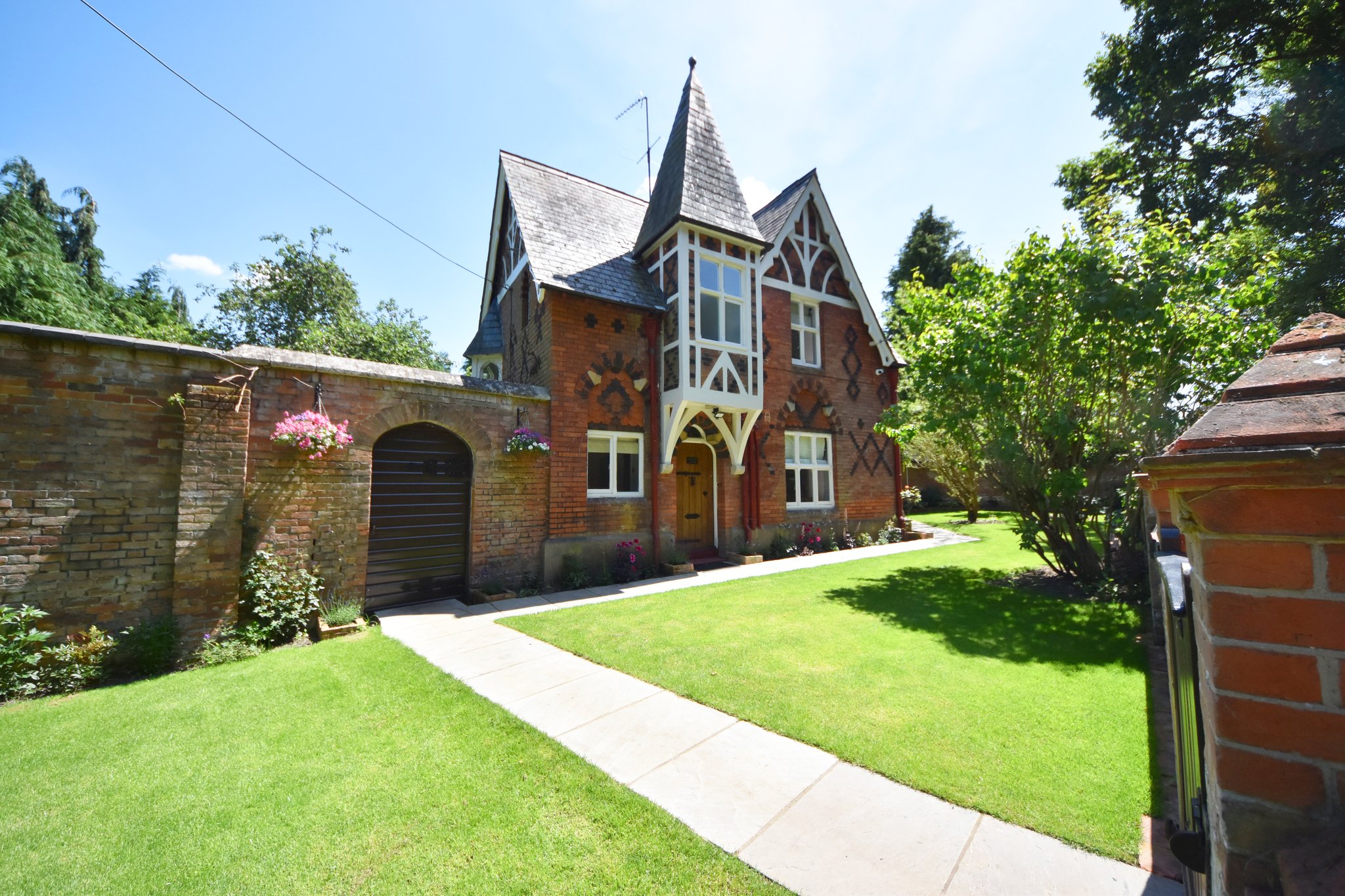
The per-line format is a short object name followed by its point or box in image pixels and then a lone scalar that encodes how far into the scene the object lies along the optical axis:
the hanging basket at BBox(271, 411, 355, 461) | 6.31
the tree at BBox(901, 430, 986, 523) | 17.44
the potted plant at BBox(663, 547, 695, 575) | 9.68
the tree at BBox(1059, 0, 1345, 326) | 11.38
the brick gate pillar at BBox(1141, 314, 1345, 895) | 0.89
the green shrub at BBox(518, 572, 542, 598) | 8.20
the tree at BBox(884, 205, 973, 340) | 29.11
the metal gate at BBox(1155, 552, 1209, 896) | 1.30
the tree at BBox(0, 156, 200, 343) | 16.84
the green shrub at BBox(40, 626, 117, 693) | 4.79
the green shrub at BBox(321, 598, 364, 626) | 6.35
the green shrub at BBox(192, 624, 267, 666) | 5.39
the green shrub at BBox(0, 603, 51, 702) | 4.62
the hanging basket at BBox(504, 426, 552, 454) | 8.26
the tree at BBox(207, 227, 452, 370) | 23.55
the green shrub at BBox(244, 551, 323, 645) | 5.96
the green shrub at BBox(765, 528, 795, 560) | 11.46
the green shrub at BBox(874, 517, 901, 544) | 13.27
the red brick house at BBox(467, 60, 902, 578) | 9.48
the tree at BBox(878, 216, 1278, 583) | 6.49
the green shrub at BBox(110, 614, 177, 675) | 5.11
